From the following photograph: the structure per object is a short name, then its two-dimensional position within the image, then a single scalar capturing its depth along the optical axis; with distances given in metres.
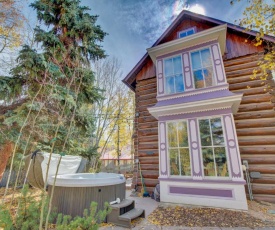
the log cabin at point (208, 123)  5.10
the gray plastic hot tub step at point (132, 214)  3.81
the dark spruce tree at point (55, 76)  6.06
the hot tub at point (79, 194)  4.03
